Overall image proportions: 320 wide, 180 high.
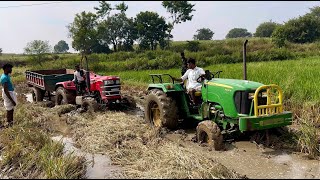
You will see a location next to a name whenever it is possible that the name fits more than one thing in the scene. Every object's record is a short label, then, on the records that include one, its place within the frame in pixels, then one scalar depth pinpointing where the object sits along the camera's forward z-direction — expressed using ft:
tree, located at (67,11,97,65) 87.42
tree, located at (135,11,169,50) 117.24
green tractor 14.50
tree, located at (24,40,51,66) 86.82
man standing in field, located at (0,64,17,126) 19.50
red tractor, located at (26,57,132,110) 24.50
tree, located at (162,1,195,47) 102.33
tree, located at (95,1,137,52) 119.26
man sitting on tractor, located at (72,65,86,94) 26.61
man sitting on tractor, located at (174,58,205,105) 17.89
